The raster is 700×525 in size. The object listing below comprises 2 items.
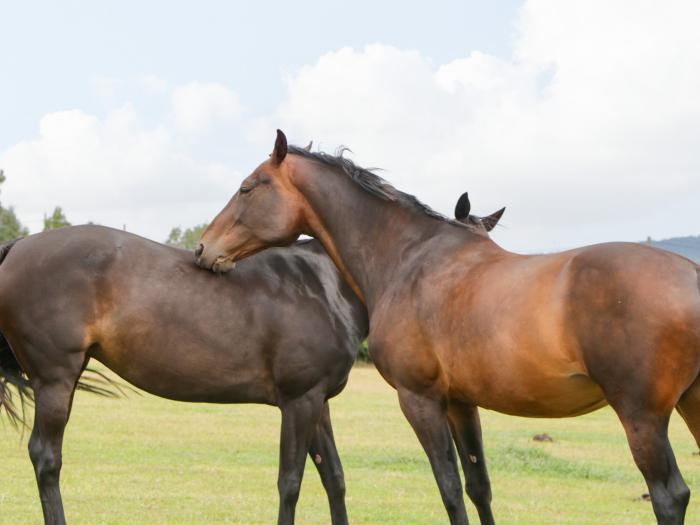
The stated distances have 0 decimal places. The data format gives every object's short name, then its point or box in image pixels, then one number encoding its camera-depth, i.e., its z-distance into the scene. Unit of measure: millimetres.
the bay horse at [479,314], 10008
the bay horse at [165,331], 13203
